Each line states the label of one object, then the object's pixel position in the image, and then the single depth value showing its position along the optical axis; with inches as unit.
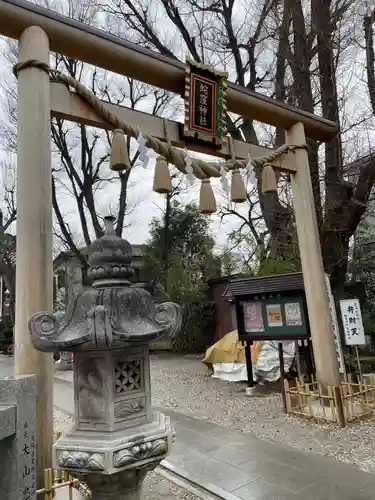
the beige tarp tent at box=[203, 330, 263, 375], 359.5
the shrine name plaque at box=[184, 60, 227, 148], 215.0
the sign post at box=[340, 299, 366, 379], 249.2
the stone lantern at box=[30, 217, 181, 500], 87.8
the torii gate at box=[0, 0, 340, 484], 142.8
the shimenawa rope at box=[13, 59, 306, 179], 165.0
